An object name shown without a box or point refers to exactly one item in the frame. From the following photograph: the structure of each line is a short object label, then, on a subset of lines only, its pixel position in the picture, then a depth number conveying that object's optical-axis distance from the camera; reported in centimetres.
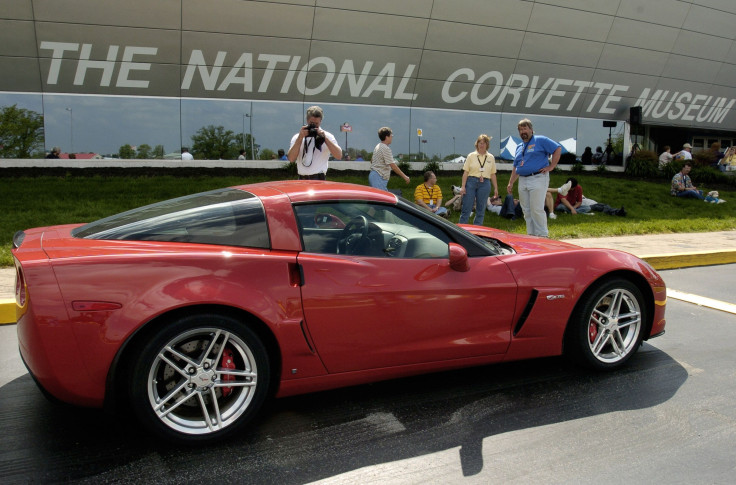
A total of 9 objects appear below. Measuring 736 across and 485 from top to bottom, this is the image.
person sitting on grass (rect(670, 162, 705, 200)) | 1595
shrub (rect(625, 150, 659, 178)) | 2033
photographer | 685
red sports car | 260
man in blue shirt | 774
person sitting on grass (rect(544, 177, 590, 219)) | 1265
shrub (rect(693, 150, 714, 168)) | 2142
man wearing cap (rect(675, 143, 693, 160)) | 1950
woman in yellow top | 898
